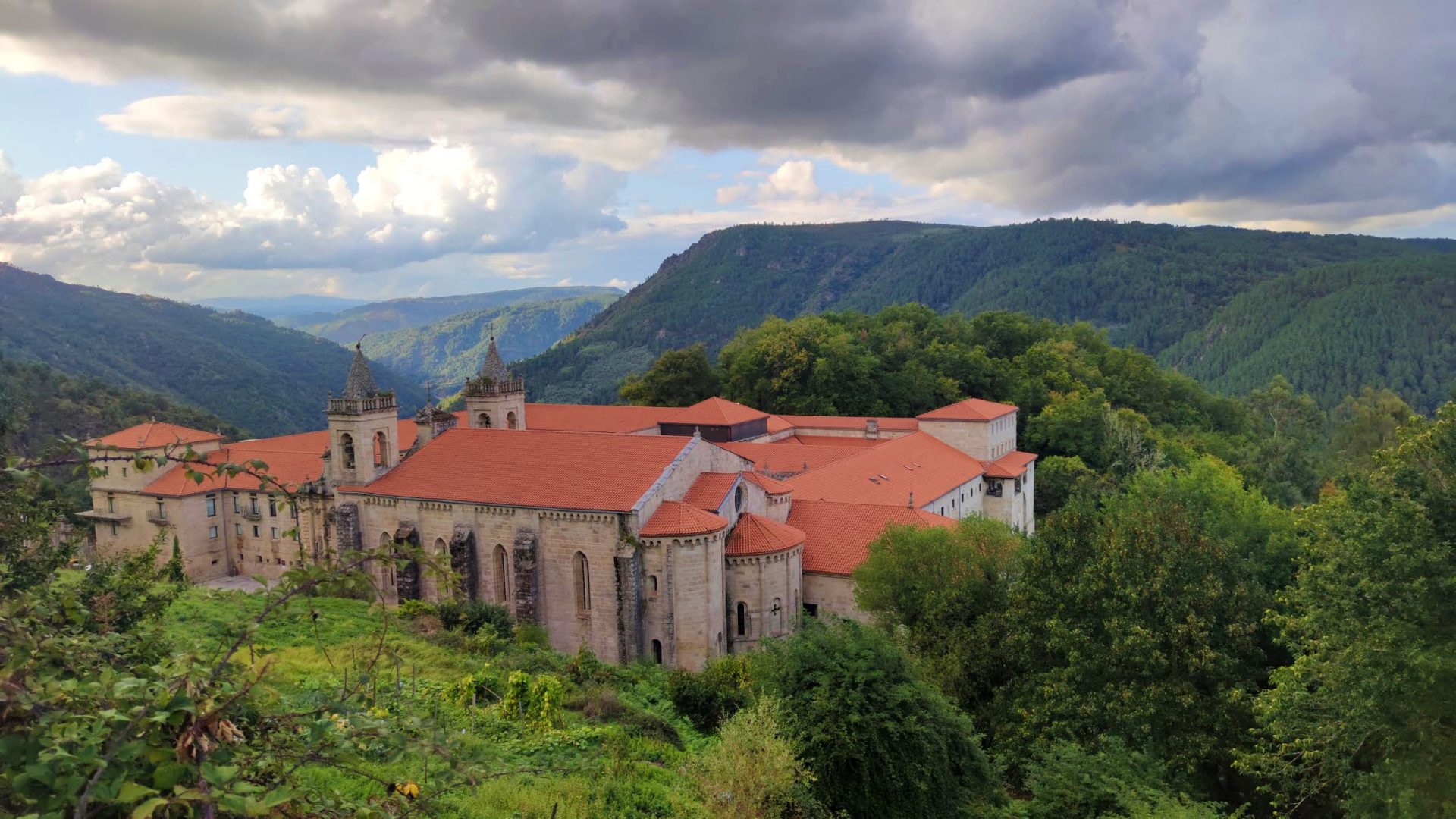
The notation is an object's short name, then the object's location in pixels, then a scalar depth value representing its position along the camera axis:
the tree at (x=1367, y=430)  90.69
